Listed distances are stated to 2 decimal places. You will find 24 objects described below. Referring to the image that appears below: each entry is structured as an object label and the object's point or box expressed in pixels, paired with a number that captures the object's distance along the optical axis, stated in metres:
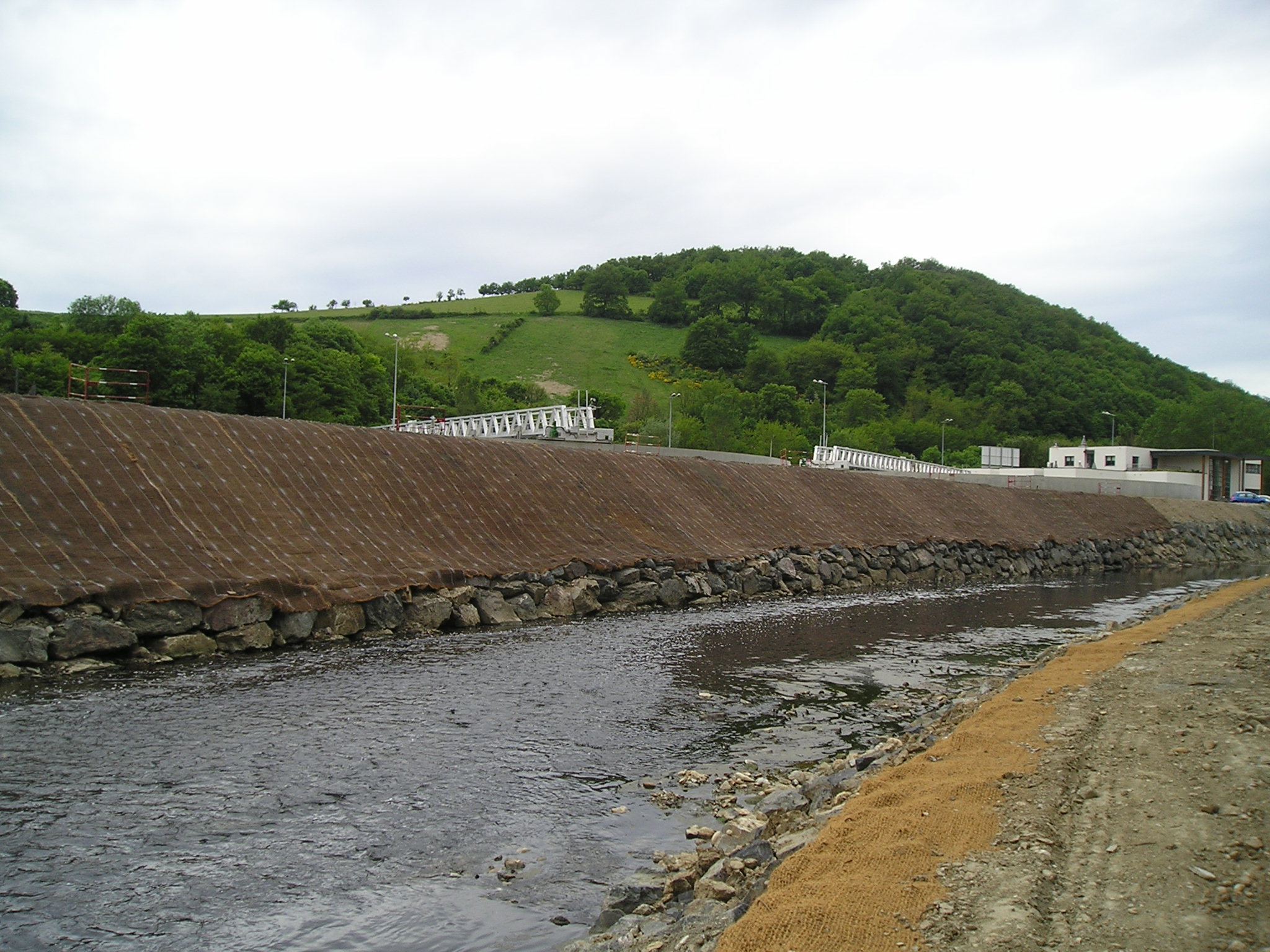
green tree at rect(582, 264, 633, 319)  151.00
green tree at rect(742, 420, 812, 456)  88.50
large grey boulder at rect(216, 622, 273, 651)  15.59
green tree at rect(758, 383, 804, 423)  106.94
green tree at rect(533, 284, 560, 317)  148.00
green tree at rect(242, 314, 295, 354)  87.00
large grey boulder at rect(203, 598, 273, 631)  15.58
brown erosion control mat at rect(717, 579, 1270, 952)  5.10
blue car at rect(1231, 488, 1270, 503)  81.38
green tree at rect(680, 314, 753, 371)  129.75
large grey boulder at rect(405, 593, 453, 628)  18.86
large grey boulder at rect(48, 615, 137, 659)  13.59
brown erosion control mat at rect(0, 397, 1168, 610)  16.11
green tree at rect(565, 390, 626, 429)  95.88
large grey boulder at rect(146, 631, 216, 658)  14.75
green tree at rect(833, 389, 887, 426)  112.38
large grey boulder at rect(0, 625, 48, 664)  13.05
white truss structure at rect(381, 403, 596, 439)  41.66
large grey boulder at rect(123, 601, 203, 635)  14.68
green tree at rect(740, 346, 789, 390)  125.50
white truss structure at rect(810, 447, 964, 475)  60.00
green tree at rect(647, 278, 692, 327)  147.50
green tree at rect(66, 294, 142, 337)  85.12
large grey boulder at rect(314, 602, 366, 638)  17.31
